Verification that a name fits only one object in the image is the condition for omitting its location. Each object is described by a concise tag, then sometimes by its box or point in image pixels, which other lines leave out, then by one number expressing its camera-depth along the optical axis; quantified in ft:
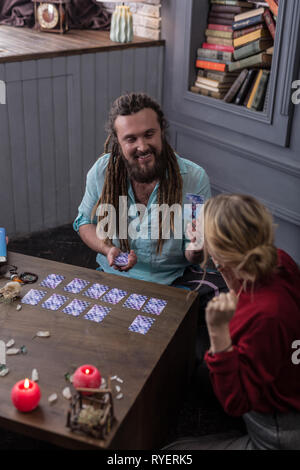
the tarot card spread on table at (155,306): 6.02
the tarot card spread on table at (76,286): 6.33
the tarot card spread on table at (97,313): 5.87
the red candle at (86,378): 4.73
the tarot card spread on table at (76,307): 5.95
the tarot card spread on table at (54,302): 6.02
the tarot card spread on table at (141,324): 5.70
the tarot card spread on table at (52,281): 6.41
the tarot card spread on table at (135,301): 6.09
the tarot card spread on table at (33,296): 6.09
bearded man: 7.23
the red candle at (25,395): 4.57
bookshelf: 9.41
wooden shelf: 10.47
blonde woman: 4.53
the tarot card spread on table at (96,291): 6.26
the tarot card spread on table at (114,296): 6.18
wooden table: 4.61
